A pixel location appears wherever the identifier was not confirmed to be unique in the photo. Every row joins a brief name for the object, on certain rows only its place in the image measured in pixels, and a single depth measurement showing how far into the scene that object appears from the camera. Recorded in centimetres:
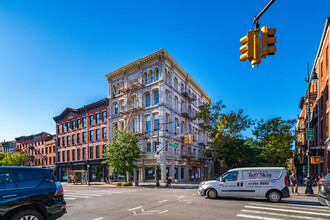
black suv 568
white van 1234
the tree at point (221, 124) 3294
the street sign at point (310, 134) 1762
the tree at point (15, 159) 5409
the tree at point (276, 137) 3562
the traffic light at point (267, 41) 634
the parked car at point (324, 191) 780
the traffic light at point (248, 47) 659
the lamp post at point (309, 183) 1625
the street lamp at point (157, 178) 2761
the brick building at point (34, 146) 5798
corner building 3556
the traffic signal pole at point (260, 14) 576
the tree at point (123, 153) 2958
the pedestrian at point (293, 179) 1673
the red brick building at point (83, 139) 4353
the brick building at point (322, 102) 2214
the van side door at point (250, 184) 1256
